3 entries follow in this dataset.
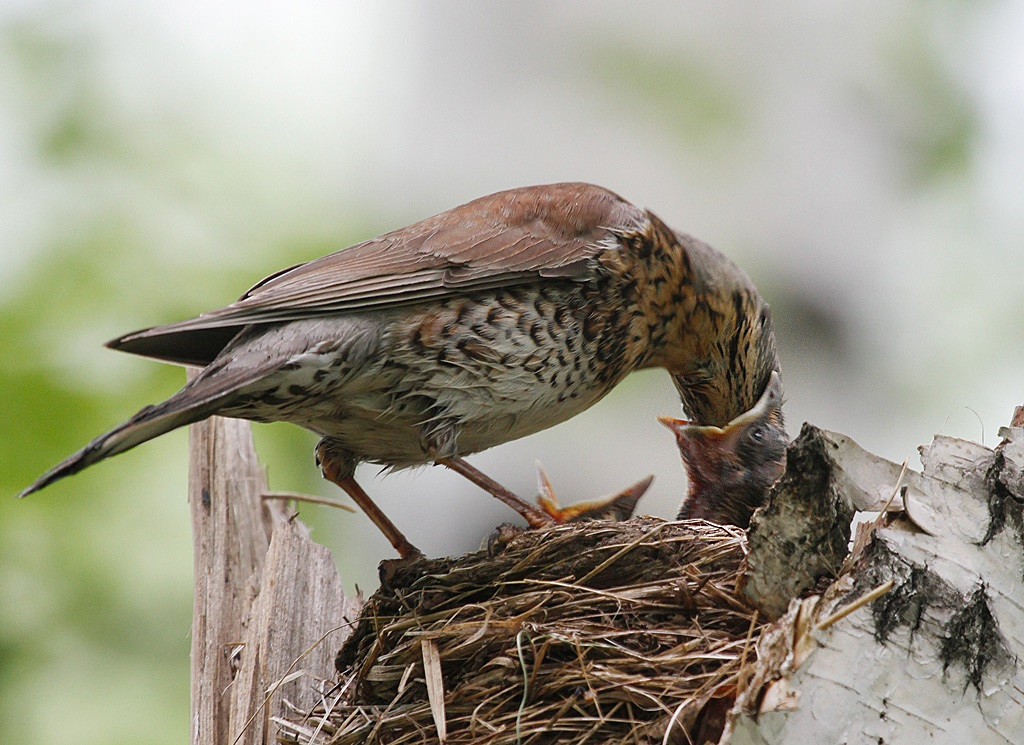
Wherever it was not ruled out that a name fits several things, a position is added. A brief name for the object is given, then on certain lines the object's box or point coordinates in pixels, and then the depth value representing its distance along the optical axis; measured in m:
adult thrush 6.11
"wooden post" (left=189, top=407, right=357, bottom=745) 6.30
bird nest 4.80
